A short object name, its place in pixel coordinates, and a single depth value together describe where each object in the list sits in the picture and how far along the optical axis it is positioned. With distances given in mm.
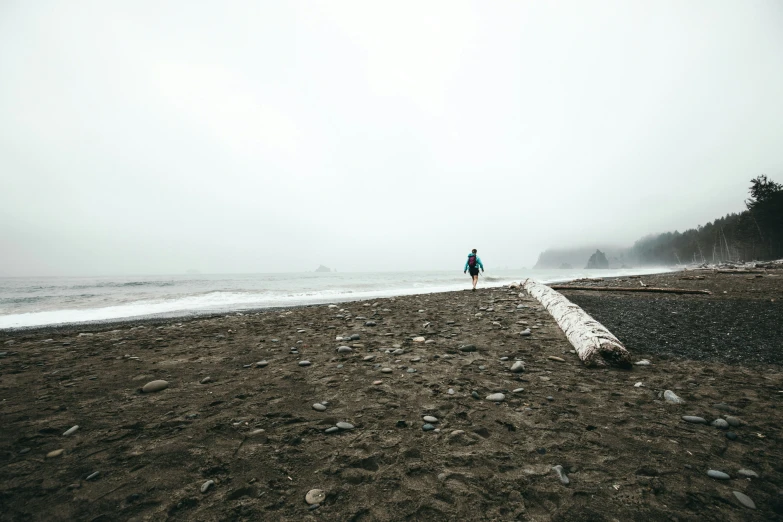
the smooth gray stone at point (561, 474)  2241
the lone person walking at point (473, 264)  18891
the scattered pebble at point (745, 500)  1968
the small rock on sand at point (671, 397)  3471
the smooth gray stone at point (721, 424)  2916
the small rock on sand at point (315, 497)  2111
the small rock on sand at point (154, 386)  4094
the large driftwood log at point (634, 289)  12164
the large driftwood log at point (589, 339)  4621
